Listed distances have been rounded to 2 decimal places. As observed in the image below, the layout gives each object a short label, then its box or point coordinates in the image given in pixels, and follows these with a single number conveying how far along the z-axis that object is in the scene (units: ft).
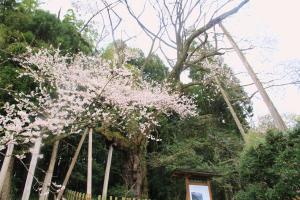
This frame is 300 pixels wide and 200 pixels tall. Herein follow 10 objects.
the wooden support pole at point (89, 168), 21.89
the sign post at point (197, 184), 23.14
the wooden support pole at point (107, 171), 25.81
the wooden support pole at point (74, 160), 25.02
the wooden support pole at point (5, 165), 19.41
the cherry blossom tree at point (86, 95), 21.62
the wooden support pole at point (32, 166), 19.27
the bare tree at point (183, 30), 33.45
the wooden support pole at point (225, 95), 39.96
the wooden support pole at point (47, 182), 21.70
